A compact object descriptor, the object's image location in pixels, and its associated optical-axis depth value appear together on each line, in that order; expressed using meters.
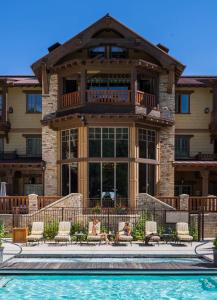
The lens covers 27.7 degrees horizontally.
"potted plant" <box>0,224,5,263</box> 14.94
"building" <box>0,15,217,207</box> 25.70
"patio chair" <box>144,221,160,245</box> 20.09
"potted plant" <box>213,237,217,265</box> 14.81
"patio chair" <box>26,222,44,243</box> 20.31
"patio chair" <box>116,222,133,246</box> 20.16
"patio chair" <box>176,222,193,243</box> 20.33
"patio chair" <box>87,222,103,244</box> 20.34
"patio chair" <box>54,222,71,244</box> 20.25
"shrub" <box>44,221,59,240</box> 21.98
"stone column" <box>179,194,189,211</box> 23.80
